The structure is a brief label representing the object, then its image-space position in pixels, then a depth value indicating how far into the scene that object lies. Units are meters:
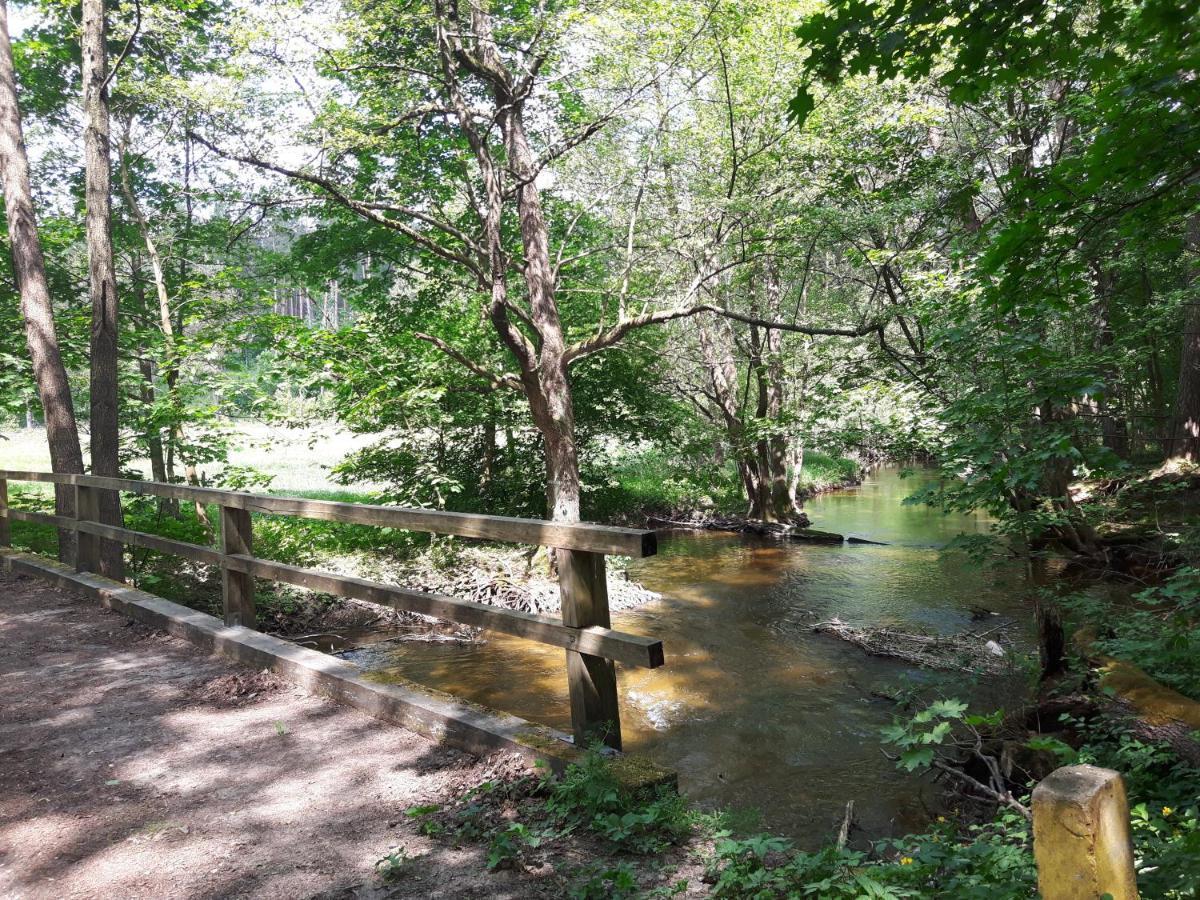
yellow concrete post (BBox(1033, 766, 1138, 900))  1.43
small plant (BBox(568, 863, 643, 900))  2.46
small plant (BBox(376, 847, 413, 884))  2.63
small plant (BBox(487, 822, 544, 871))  2.68
